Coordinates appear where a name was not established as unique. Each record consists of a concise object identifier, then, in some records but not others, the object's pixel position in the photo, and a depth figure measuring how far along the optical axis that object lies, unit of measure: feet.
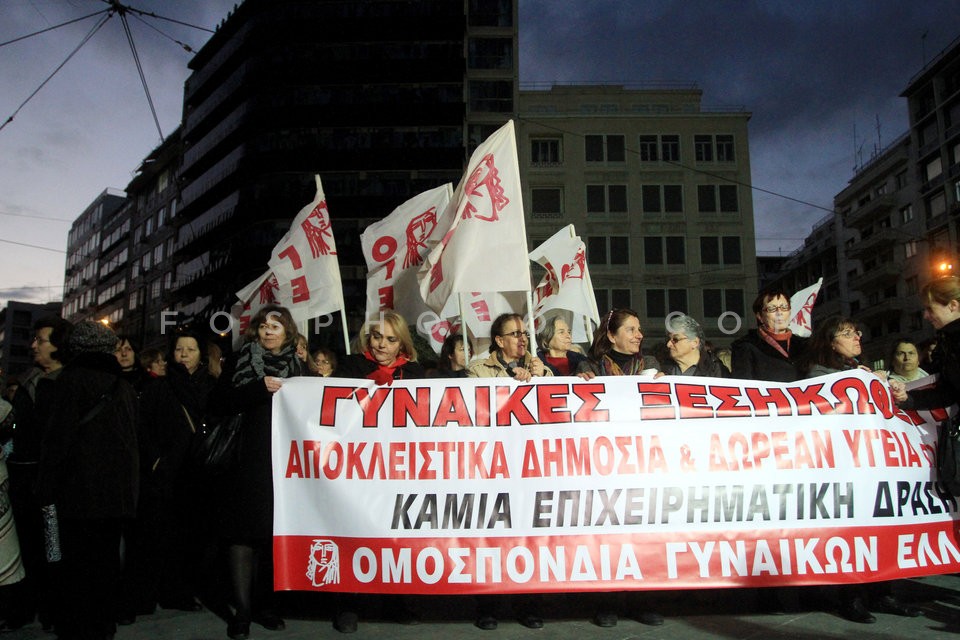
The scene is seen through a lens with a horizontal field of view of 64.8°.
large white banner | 13.89
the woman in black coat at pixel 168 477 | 16.53
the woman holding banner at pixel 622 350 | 17.49
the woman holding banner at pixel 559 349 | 18.81
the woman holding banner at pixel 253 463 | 14.17
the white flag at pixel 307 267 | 27.86
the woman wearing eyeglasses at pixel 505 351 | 16.52
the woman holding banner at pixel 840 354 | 15.05
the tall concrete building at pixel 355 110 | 143.84
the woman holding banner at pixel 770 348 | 16.60
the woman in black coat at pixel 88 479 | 12.92
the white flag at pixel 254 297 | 28.32
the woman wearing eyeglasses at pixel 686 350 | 16.75
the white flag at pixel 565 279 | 32.83
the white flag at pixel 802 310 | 35.58
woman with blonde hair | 16.03
